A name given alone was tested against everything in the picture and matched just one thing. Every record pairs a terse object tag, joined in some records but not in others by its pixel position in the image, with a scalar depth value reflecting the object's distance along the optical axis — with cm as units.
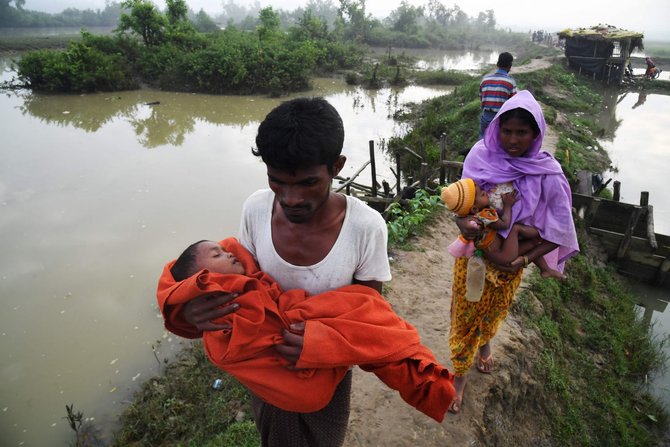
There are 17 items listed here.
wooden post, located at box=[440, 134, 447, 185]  665
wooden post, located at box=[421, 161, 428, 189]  629
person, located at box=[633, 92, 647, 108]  1689
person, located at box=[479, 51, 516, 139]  480
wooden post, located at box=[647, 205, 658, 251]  572
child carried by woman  194
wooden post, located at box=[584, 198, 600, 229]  598
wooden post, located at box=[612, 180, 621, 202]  624
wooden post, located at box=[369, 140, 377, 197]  687
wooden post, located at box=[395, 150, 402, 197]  700
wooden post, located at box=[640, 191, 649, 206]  577
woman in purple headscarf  191
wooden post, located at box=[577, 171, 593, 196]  670
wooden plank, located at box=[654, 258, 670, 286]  577
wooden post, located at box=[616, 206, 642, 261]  565
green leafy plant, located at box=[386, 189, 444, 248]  500
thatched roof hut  1886
